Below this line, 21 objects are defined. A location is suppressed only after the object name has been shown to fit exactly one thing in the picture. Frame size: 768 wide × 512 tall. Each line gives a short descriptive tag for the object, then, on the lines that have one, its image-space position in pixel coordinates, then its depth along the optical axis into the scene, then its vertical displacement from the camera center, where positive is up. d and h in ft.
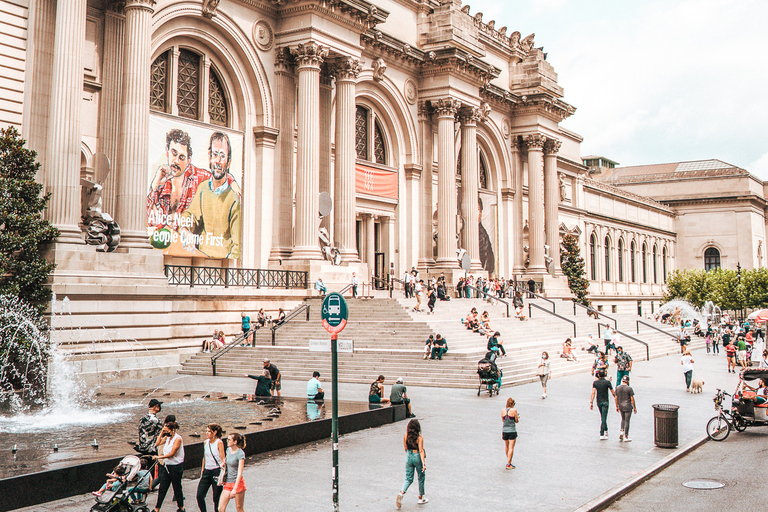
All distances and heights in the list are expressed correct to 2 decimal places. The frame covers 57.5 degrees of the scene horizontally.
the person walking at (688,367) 71.13 -6.24
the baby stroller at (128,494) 26.37 -7.26
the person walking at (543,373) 67.31 -6.57
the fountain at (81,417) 32.37 -7.61
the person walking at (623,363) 65.00 -5.36
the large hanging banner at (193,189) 90.43 +15.68
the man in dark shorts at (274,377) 58.49 -6.16
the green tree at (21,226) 63.05 +7.23
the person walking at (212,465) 28.99 -6.65
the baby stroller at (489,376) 67.36 -6.90
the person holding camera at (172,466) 29.58 -6.83
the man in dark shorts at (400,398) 55.16 -7.32
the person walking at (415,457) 32.40 -7.03
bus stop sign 29.91 -0.36
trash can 45.11 -7.83
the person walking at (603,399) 47.85 -6.41
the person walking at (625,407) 46.60 -6.76
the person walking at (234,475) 27.91 -6.89
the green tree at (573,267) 184.34 +10.05
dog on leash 70.90 -8.08
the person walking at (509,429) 38.99 -6.95
